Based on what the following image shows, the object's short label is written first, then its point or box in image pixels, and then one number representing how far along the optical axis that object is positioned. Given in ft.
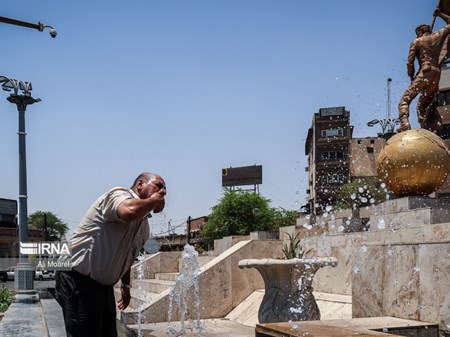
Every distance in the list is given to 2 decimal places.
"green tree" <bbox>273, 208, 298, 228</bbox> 168.77
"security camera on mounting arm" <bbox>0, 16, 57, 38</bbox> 28.14
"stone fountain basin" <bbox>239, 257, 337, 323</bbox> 24.16
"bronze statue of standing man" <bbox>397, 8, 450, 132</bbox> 31.24
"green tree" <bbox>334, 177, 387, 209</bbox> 151.31
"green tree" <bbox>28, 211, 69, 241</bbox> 358.43
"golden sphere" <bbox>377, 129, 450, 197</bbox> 26.30
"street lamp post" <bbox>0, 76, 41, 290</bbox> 40.60
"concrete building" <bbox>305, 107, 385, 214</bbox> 223.51
